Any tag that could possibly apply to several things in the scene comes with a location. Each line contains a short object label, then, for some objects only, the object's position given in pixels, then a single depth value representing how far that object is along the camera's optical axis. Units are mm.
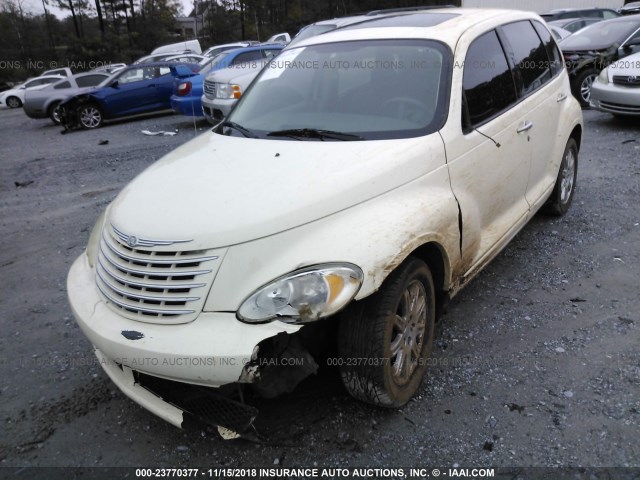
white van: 26377
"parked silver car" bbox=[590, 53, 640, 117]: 8016
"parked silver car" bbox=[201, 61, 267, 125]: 9492
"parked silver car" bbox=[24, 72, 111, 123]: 15281
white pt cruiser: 2236
